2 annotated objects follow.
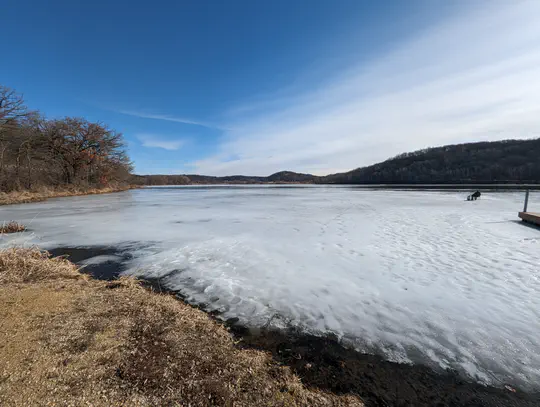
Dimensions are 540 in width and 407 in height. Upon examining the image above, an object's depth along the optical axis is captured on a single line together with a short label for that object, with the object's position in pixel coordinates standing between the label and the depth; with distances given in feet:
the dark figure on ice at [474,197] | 50.08
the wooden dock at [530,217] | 22.66
